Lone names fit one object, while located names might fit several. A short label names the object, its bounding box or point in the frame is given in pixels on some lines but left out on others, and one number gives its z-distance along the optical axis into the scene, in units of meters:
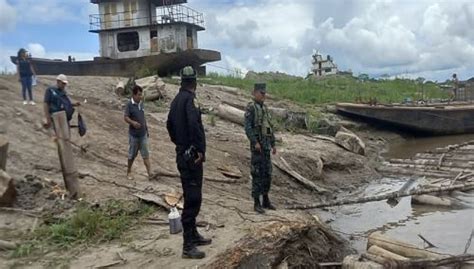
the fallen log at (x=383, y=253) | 6.53
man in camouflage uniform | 8.23
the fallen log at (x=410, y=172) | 14.00
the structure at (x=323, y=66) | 47.38
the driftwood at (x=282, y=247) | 5.84
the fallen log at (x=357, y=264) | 6.20
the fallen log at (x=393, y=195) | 9.70
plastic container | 6.72
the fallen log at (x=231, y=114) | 17.14
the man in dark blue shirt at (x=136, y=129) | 9.36
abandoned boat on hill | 28.22
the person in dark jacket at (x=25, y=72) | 12.98
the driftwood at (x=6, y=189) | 7.32
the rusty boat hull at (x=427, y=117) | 24.33
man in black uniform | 5.75
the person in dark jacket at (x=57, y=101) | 8.66
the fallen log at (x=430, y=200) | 10.80
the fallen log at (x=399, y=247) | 6.71
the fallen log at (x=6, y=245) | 6.25
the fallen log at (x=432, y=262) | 6.14
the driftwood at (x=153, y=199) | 7.80
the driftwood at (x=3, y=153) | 7.85
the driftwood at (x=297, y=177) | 12.01
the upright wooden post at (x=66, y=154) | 7.75
